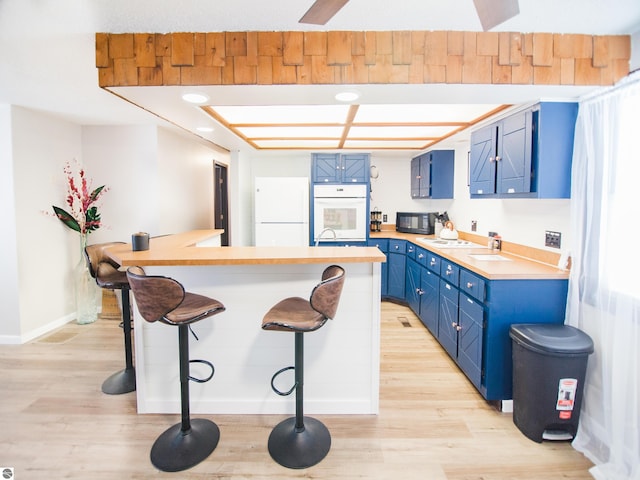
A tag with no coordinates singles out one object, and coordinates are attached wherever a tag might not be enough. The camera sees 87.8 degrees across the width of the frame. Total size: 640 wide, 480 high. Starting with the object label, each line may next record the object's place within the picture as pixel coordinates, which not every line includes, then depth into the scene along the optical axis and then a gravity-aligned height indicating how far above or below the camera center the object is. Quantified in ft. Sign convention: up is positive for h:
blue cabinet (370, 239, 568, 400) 7.39 -2.39
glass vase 12.47 -3.05
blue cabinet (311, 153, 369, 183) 15.29 +2.08
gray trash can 6.25 -3.18
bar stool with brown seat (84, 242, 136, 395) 8.25 -1.91
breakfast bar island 7.24 -2.93
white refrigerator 15.02 +0.18
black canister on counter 7.30 -0.65
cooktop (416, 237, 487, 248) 11.87 -1.12
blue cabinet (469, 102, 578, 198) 7.41 +1.47
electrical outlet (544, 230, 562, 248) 8.23 -0.63
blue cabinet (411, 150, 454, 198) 14.43 +1.75
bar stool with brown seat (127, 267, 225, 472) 5.33 -2.37
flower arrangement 11.93 +0.26
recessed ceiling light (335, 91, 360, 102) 7.05 +2.54
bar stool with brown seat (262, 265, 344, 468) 5.59 -2.73
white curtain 5.66 -1.09
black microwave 15.48 -0.42
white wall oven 15.25 +0.15
